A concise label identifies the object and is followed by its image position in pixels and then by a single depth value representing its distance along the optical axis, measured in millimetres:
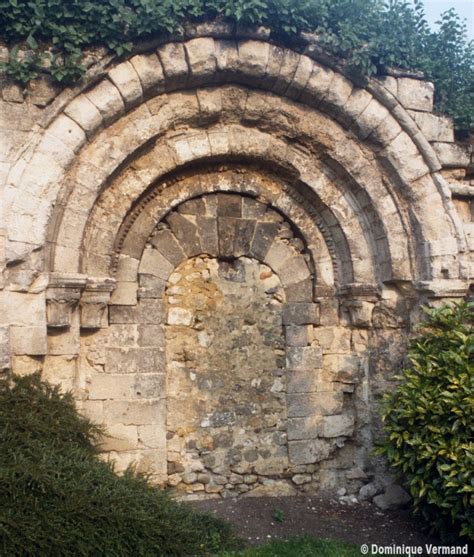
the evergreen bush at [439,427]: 4641
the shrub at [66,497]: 3701
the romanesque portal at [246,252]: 5211
